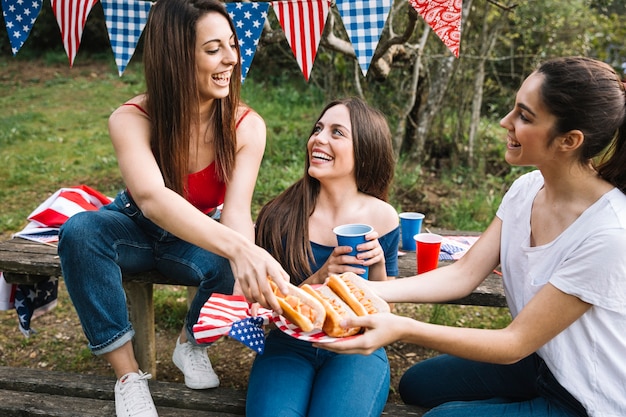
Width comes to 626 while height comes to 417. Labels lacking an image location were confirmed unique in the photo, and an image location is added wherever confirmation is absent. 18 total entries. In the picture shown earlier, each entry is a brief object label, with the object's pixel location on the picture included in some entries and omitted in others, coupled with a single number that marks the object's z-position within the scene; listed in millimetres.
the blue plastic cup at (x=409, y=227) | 2982
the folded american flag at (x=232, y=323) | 2088
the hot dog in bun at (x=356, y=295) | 2059
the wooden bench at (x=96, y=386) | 2445
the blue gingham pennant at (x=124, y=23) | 3293
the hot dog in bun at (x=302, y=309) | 1962
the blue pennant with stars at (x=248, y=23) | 3236
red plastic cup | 2639
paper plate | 1955
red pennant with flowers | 2967
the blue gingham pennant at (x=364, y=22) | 3043
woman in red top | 2416
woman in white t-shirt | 1895
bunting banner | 2994
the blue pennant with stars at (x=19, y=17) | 3430
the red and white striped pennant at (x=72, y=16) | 3348
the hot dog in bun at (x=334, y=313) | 1962
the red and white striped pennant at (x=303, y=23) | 3177
